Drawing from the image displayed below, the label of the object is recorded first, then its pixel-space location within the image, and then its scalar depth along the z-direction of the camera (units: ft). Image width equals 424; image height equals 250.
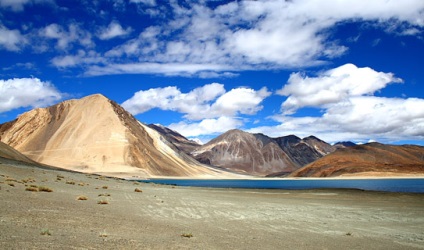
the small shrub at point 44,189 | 70.95
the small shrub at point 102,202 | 64.45
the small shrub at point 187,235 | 42.17
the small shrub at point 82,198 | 66.64
